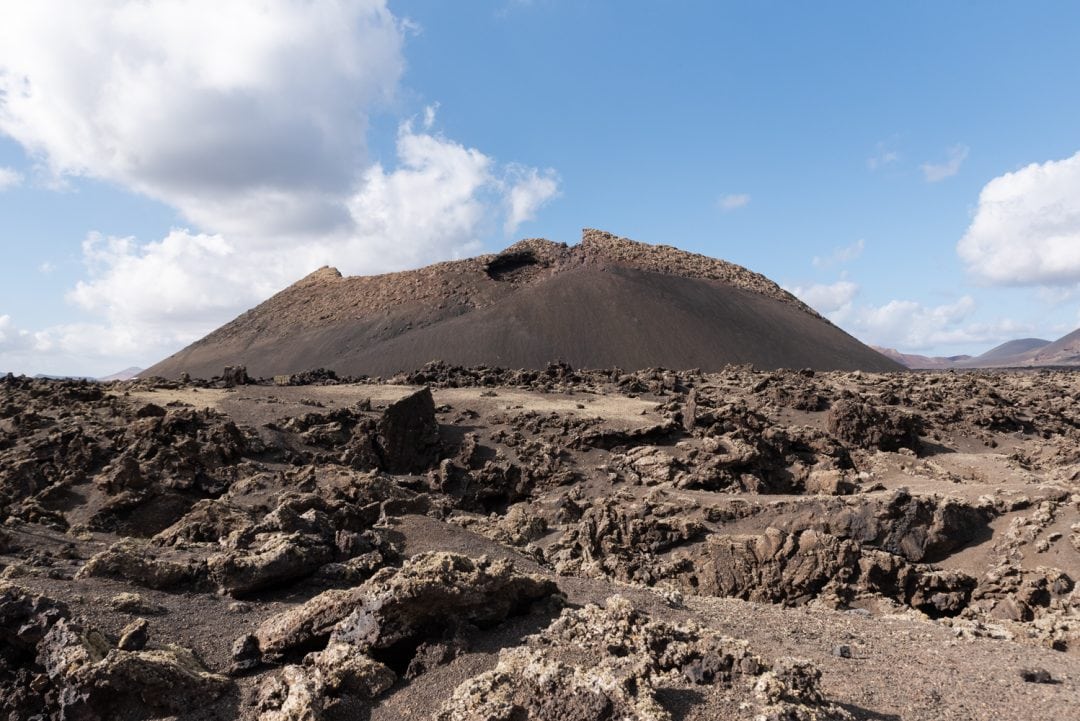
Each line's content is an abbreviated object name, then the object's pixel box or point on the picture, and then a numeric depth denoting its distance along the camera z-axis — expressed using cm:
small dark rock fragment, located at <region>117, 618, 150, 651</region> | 470
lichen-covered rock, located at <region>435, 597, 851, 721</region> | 394
